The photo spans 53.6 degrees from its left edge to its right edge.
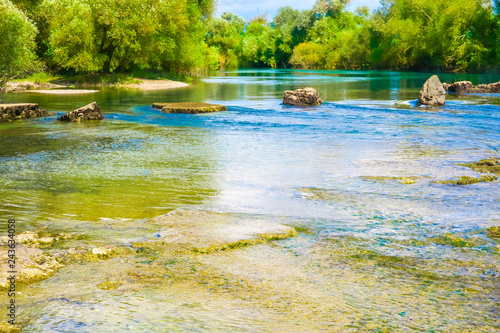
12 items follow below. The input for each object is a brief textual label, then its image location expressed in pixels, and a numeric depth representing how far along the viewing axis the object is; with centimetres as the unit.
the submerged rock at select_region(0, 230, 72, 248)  532
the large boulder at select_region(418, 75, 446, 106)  2375
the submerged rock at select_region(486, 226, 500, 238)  572
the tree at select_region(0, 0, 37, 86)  2375
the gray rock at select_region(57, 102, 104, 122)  1886
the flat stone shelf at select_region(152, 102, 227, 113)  2170
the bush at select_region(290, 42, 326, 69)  11050
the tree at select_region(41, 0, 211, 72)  3984
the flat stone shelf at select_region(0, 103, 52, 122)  1886
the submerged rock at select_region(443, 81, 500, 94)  3246
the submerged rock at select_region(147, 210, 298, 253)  545
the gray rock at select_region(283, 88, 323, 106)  2470
